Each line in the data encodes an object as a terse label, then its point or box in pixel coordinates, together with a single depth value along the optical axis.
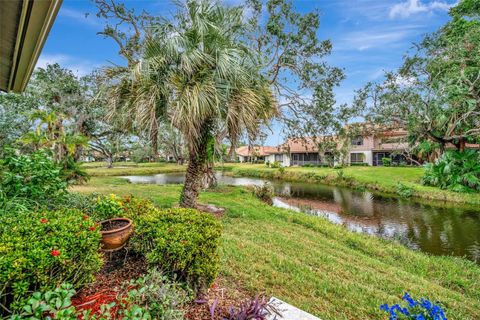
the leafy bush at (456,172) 14.35
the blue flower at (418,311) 1.94
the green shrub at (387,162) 30.47
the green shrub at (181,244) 2.33
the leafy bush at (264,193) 12.95
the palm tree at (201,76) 5.45
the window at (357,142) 34.56
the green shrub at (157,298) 1.87
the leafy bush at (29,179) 3.27
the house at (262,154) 48.61
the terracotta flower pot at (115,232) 2.60
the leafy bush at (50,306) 1.41
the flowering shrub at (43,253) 1.61
